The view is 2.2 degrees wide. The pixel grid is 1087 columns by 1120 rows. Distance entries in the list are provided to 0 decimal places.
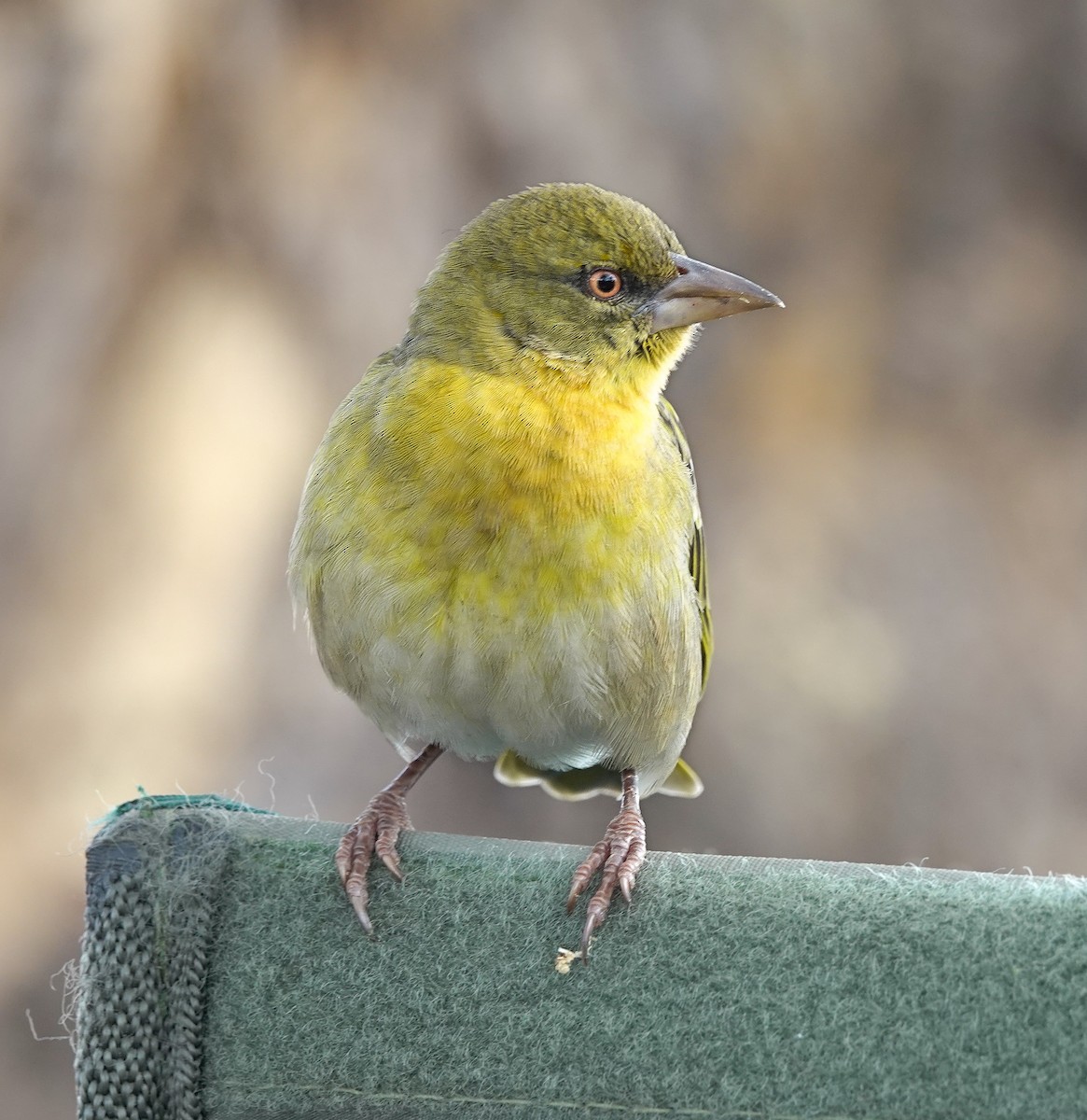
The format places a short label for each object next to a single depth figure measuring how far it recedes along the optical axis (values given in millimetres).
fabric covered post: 3841
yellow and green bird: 3881
